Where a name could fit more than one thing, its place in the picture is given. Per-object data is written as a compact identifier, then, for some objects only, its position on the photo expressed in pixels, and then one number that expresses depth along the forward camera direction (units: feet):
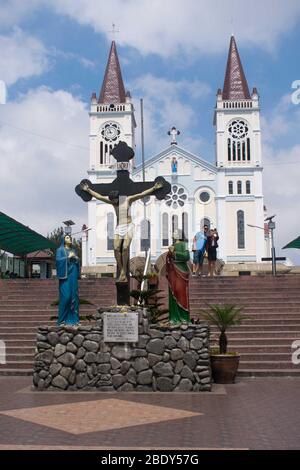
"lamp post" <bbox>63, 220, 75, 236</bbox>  68.85
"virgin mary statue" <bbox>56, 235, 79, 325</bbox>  32.04
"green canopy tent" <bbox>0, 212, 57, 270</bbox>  62.32
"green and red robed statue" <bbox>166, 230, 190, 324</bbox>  31.60
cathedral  169.09
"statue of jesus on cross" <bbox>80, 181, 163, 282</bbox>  32.76
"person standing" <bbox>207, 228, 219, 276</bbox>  63.00
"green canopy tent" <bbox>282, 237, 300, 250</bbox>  76.46
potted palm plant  32.50
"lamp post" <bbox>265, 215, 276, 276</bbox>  71.87
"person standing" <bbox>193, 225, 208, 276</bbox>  62.09
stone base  30.42
